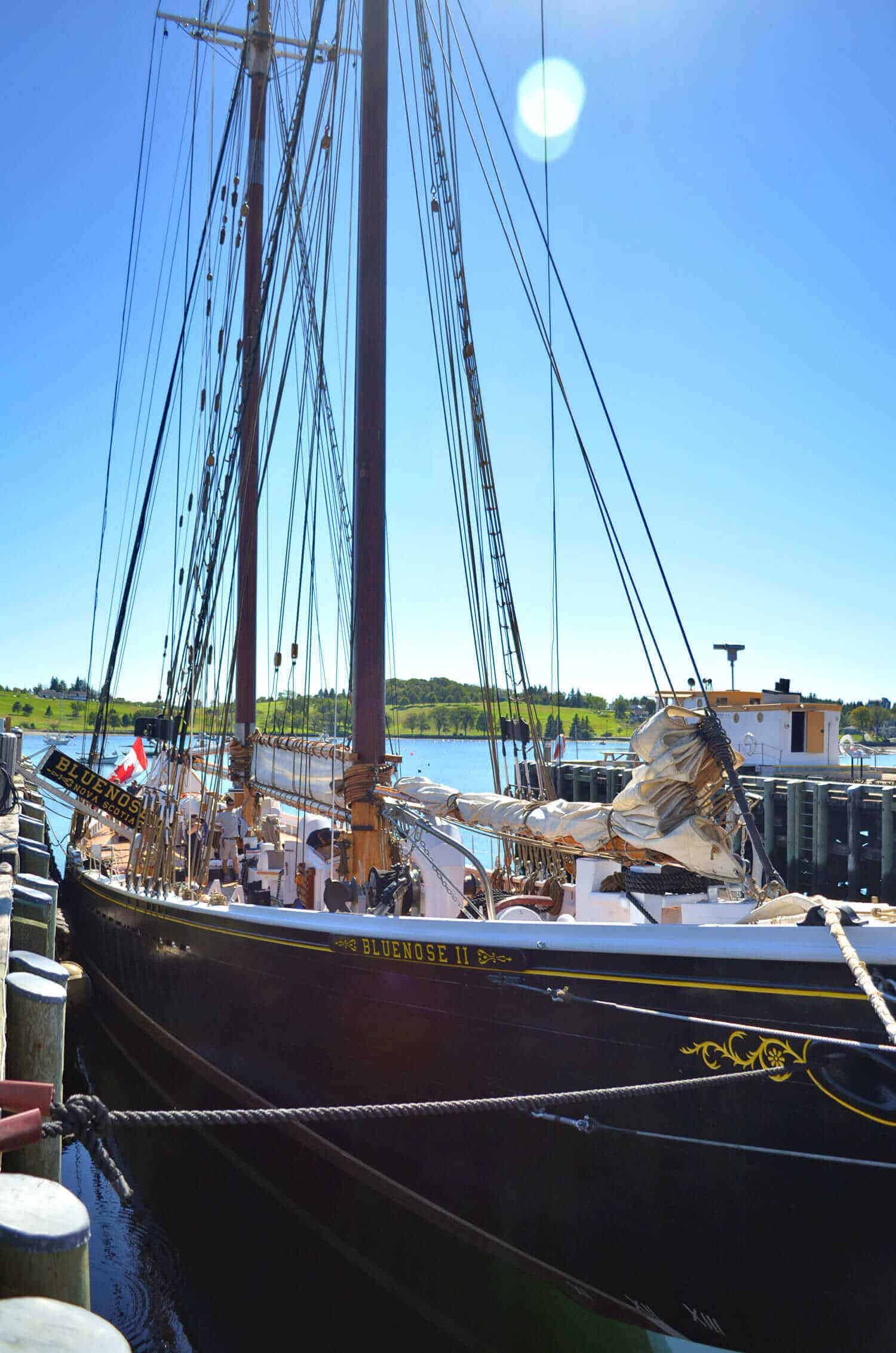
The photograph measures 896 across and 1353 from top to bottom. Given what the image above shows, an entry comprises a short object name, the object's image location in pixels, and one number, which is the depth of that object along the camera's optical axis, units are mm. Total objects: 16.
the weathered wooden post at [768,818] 25156
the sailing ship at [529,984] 4953
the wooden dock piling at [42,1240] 2590
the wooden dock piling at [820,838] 22922
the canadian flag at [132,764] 22422
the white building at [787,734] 33375
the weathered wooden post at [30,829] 14414
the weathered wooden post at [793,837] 23922
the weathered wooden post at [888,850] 20953
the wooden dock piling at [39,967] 4215
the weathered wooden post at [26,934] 6453
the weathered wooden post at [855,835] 21984
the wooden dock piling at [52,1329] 2164
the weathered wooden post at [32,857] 10195
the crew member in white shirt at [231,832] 14234
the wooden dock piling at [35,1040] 3816
